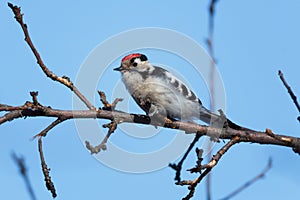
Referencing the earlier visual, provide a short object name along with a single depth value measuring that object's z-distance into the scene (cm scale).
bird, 761
